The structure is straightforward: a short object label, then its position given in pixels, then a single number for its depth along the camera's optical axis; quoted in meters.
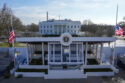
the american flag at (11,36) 11.61
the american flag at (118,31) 12.19
